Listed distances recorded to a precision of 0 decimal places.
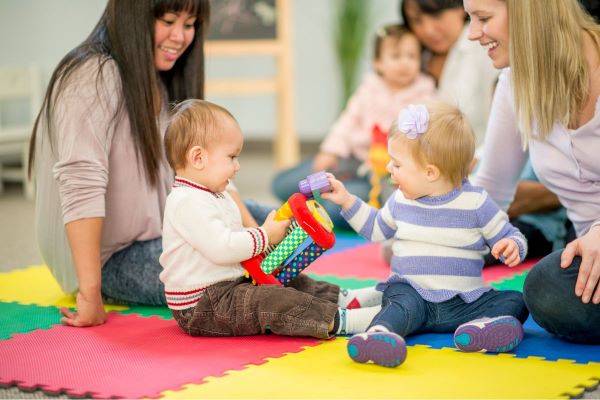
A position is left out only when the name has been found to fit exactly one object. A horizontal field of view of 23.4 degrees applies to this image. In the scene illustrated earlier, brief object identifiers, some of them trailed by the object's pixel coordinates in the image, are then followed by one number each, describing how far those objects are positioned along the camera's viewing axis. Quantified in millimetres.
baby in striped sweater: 2838
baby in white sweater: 2819
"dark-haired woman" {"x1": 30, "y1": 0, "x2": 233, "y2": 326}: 2965
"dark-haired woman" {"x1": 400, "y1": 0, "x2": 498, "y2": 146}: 4194
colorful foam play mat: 2544
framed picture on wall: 5729
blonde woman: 2767
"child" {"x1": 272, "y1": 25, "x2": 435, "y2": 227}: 4482
